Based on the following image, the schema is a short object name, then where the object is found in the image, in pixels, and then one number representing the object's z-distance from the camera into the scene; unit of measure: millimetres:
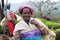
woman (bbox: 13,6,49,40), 1654
